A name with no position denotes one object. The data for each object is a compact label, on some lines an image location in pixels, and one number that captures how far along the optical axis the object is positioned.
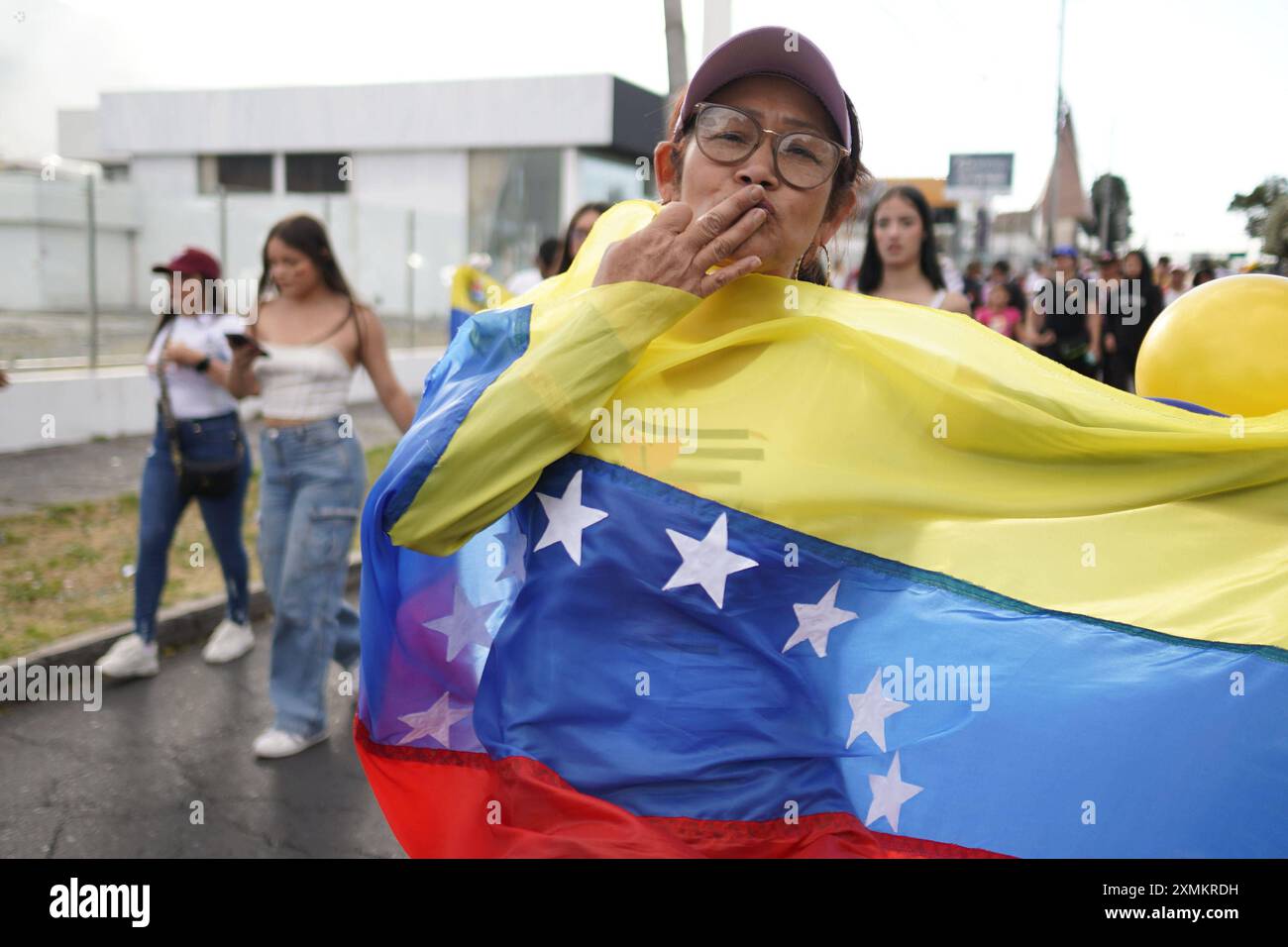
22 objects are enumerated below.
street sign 22.08
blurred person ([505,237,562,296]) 6.41
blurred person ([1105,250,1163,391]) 10.70
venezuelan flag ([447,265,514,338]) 6.06
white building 25.59
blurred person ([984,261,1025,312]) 12.35
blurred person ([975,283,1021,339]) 11.09
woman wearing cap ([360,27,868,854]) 1.67
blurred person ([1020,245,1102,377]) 9.64
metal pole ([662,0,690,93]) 4.63
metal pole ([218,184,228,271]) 13.28
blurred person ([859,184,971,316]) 5.06
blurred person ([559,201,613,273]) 5.41
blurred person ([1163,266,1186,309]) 14.92
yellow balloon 2.29
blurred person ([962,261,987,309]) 16.00
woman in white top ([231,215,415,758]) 4.47
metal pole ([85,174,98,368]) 10.60
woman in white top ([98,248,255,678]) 5.18
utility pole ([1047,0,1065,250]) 20.83
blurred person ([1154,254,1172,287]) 15.85
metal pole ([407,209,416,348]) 17.14
